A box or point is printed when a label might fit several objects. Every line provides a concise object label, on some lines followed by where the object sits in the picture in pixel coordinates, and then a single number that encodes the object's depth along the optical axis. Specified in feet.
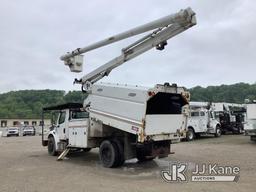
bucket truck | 22.52
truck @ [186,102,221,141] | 54.87
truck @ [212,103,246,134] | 63.77
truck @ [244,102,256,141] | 43.97
